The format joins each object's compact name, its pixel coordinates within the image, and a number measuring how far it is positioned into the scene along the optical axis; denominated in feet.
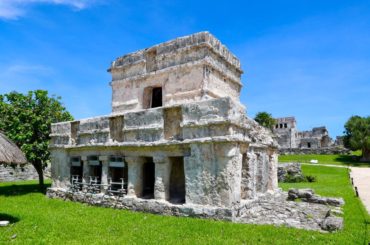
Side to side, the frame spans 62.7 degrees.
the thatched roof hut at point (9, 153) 29.14
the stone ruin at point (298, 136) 156.35
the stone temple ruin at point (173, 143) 29.58
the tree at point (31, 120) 50.65
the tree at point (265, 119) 148.87
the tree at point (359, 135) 115.57
